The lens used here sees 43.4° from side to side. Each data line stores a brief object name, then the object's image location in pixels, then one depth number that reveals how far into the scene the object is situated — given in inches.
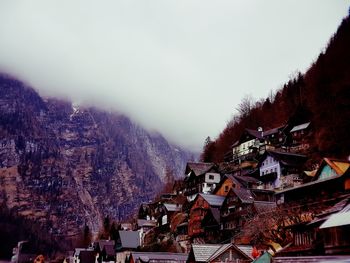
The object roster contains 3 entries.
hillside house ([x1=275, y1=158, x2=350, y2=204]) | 1532.4
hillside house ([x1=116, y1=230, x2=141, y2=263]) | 3148.9
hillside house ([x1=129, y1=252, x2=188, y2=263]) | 1942.7
